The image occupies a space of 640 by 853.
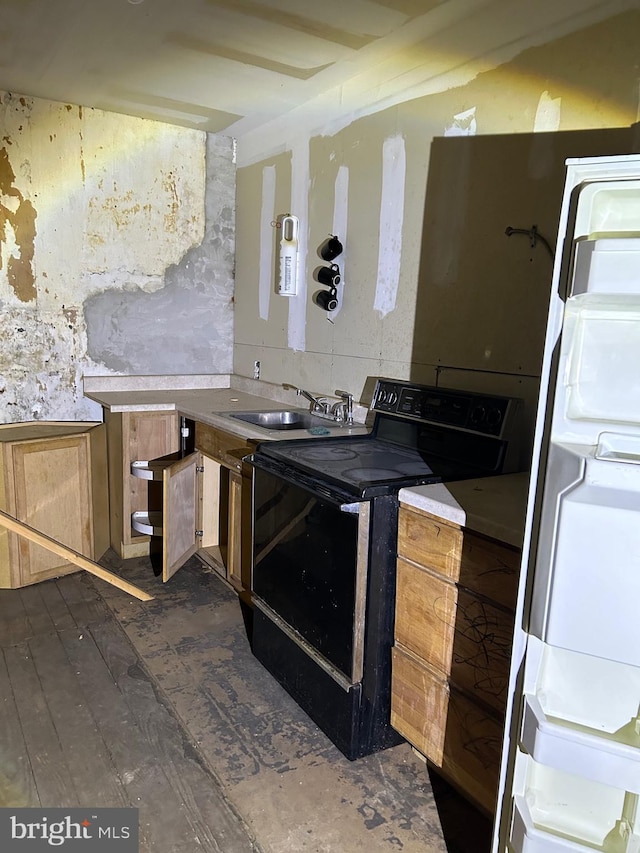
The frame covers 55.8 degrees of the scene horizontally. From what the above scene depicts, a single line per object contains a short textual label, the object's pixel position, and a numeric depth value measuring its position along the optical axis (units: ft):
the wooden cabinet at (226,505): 8.84
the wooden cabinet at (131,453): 10.38
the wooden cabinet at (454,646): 4.82
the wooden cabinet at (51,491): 9.55
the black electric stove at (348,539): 5.79
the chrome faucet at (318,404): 9.62
